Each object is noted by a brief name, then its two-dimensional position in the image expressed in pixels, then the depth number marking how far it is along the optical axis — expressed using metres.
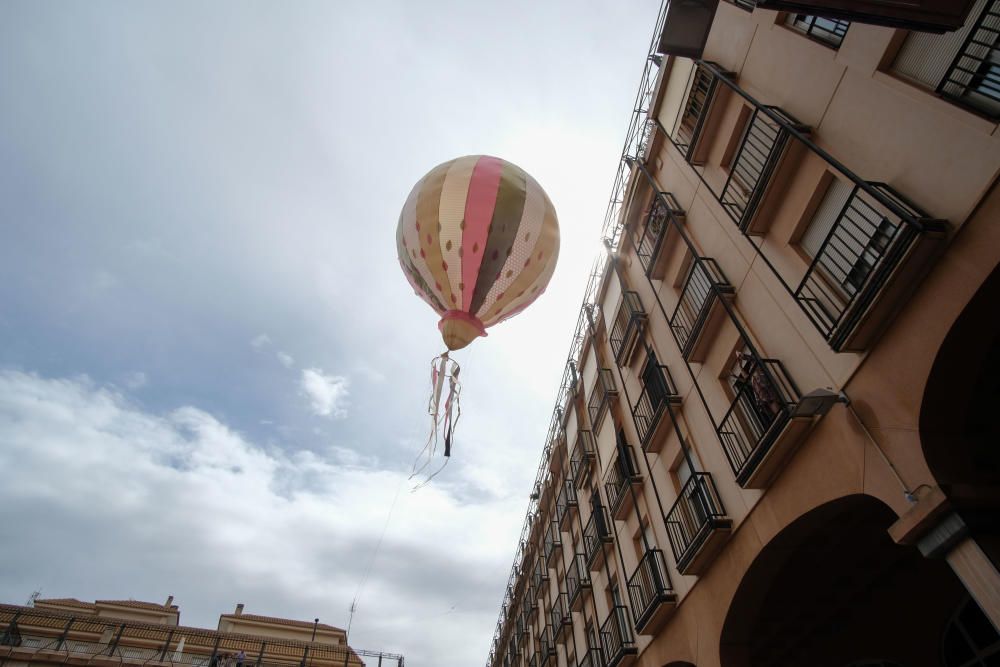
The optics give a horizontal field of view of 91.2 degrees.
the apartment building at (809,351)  4.29
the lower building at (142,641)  20.62
